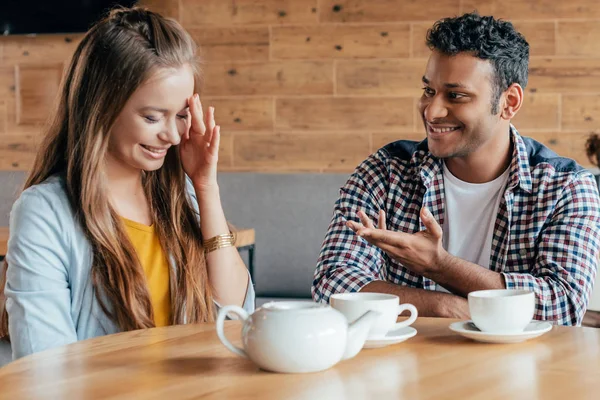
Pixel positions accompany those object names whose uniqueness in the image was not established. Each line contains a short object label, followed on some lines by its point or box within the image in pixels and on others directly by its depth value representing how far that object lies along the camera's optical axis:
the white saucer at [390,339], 1.94
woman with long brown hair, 2.34
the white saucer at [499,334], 1.98
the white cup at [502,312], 1.99
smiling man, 2.75
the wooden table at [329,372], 1.74
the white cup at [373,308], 1.93
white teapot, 1.79
